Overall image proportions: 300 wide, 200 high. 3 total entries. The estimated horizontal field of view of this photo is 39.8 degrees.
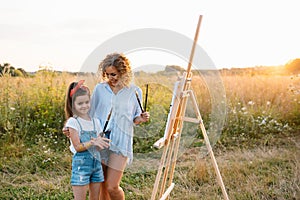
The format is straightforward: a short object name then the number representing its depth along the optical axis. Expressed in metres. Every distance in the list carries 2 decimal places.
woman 2.54
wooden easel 2.47
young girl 2.48
